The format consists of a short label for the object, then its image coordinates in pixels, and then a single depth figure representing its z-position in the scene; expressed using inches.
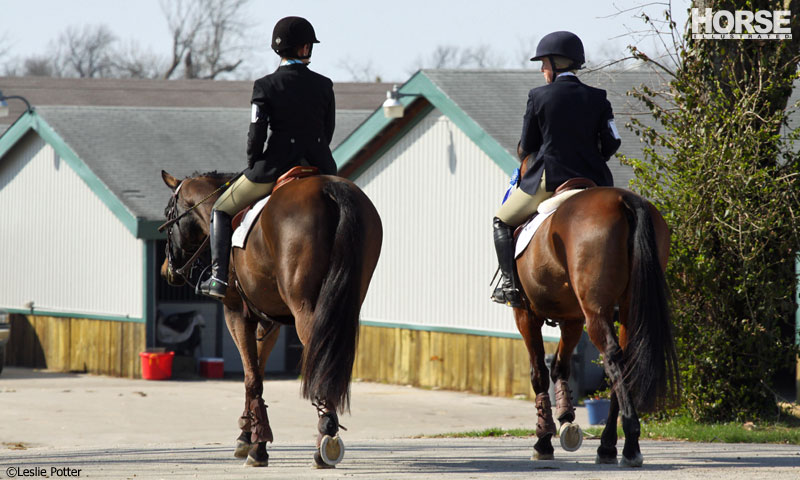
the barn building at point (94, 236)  1865.2
